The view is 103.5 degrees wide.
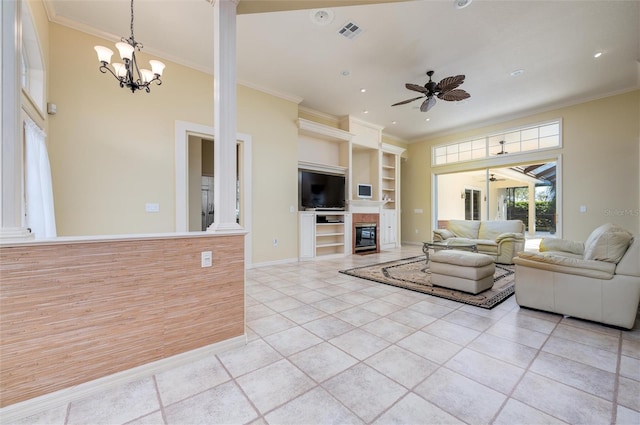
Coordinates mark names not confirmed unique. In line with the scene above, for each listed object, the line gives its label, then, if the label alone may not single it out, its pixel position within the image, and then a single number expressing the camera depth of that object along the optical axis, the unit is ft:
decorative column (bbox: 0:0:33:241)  4.46
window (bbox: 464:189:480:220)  27.66
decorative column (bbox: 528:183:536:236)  23.34
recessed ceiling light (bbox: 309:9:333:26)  9.84
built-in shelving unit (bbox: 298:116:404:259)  18.70
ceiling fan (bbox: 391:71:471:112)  13.02
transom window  19.30
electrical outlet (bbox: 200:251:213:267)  6.30
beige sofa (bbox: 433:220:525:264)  16.52
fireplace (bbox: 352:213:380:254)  21.61
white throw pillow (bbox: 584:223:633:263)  7.79
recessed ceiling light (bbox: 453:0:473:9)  9.24
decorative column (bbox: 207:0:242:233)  6.65
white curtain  8.14
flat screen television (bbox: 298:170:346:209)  18.40
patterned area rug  10.15
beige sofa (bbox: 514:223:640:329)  7.38
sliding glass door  20.92
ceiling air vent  10.61
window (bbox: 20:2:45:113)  8.53
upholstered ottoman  10.48
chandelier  8.52
